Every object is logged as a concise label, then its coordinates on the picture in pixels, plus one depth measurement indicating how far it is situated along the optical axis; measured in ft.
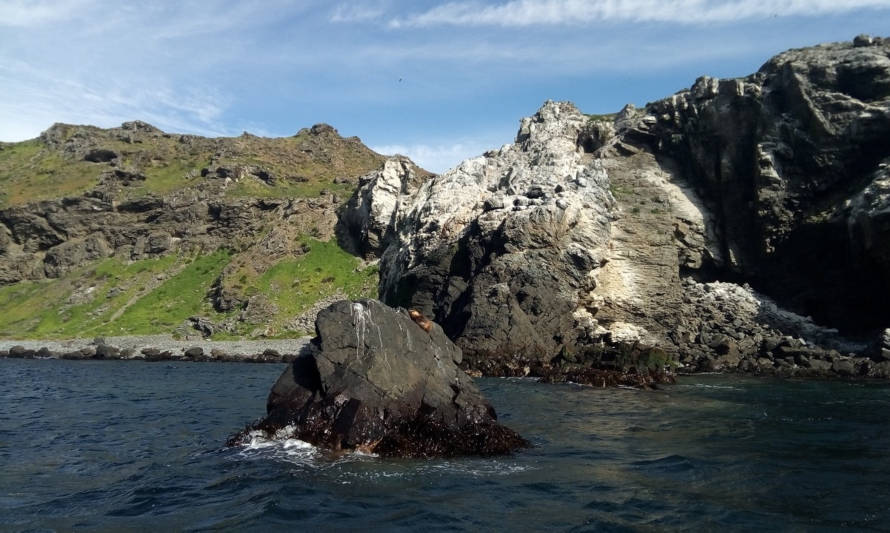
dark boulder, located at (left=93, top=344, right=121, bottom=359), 158.10
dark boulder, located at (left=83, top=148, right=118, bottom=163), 296.71
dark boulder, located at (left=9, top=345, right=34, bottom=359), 160.86
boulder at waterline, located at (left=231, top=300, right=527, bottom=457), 47.70
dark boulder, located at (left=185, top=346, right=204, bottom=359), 154.51
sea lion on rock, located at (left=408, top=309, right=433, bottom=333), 58.34
